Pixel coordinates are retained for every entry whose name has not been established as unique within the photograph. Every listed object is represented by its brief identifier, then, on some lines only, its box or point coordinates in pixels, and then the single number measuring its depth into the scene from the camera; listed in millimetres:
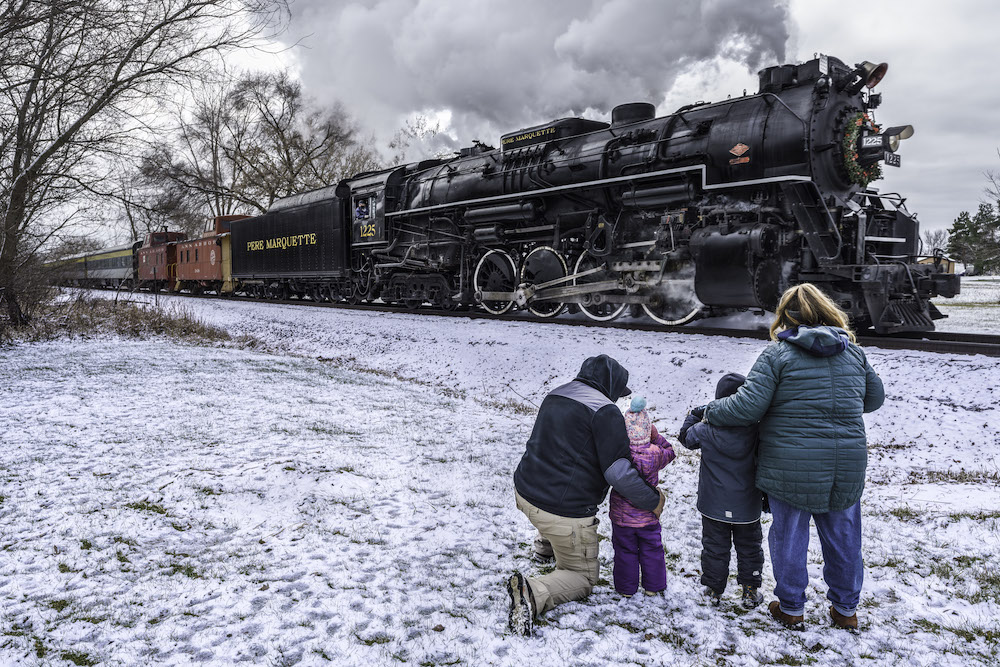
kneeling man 2807
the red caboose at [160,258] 29562
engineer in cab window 15891
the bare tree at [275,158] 32219
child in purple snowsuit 2990
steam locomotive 8086
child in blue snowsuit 2895
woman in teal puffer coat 2686
